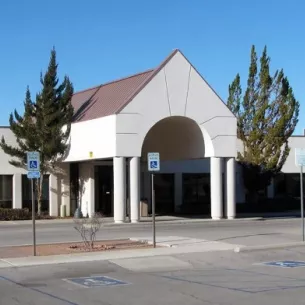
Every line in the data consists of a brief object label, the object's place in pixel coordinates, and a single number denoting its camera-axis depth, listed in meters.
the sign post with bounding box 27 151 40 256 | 15.50
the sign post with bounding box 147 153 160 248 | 17.31
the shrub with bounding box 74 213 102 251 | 17.09
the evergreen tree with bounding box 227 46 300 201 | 37.06
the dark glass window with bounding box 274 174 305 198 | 42.59
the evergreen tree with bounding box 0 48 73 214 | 31.55
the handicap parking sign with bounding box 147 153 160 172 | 17.31
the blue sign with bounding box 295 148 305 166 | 18.59
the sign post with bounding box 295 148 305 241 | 18.59
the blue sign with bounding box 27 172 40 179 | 15.54
